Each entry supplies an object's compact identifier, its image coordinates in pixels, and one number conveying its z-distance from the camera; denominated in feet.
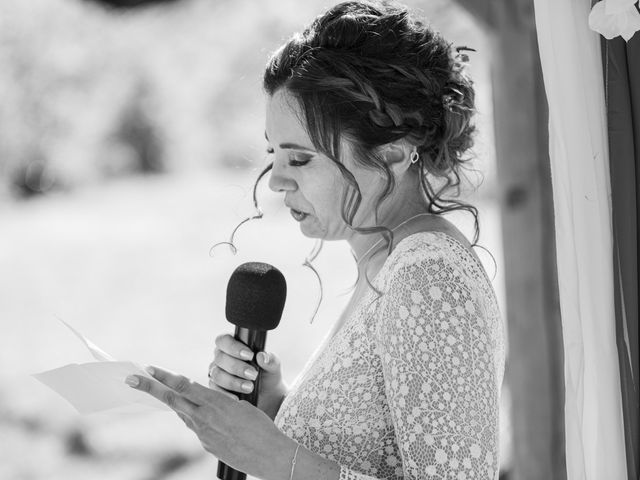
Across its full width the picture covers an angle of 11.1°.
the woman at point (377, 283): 10.87
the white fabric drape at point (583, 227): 11.27
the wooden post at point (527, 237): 15.16
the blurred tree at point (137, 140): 64.70
